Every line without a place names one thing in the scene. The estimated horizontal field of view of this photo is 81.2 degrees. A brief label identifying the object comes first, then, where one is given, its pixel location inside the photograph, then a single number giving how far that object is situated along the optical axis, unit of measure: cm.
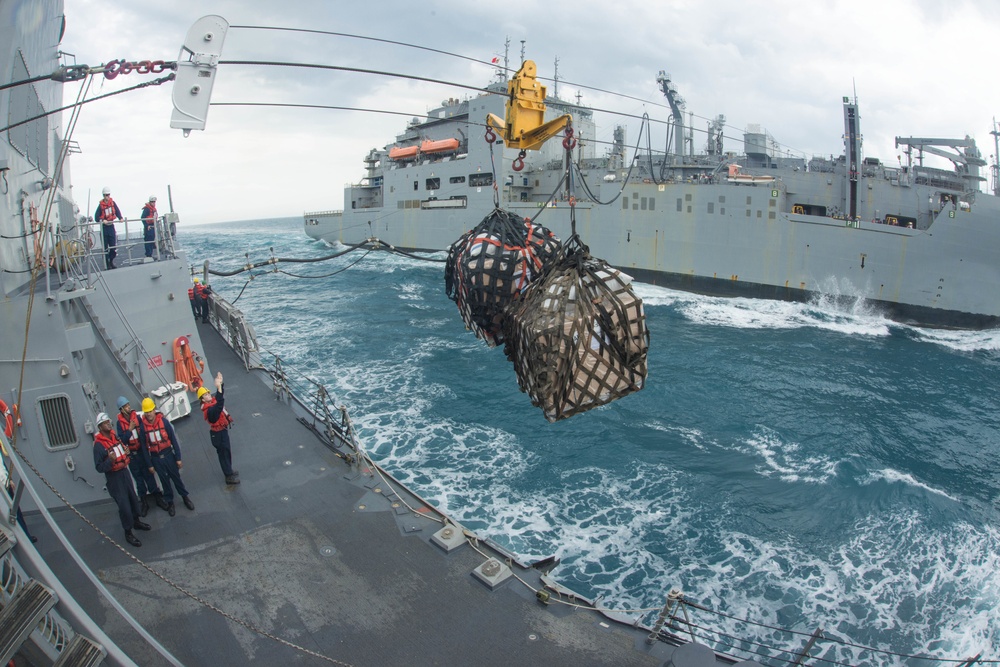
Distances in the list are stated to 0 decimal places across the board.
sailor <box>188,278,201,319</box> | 1641
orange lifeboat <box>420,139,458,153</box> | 3753
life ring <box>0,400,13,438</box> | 682
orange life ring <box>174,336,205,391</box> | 1049
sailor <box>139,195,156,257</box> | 1090
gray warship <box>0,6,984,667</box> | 464
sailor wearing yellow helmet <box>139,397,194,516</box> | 704
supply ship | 2234
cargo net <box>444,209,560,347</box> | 490
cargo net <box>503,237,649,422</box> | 396
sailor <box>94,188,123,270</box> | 1037
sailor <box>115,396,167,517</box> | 710
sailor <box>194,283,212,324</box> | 1647
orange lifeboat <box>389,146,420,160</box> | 4069
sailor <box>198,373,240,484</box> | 743
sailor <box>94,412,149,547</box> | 644
